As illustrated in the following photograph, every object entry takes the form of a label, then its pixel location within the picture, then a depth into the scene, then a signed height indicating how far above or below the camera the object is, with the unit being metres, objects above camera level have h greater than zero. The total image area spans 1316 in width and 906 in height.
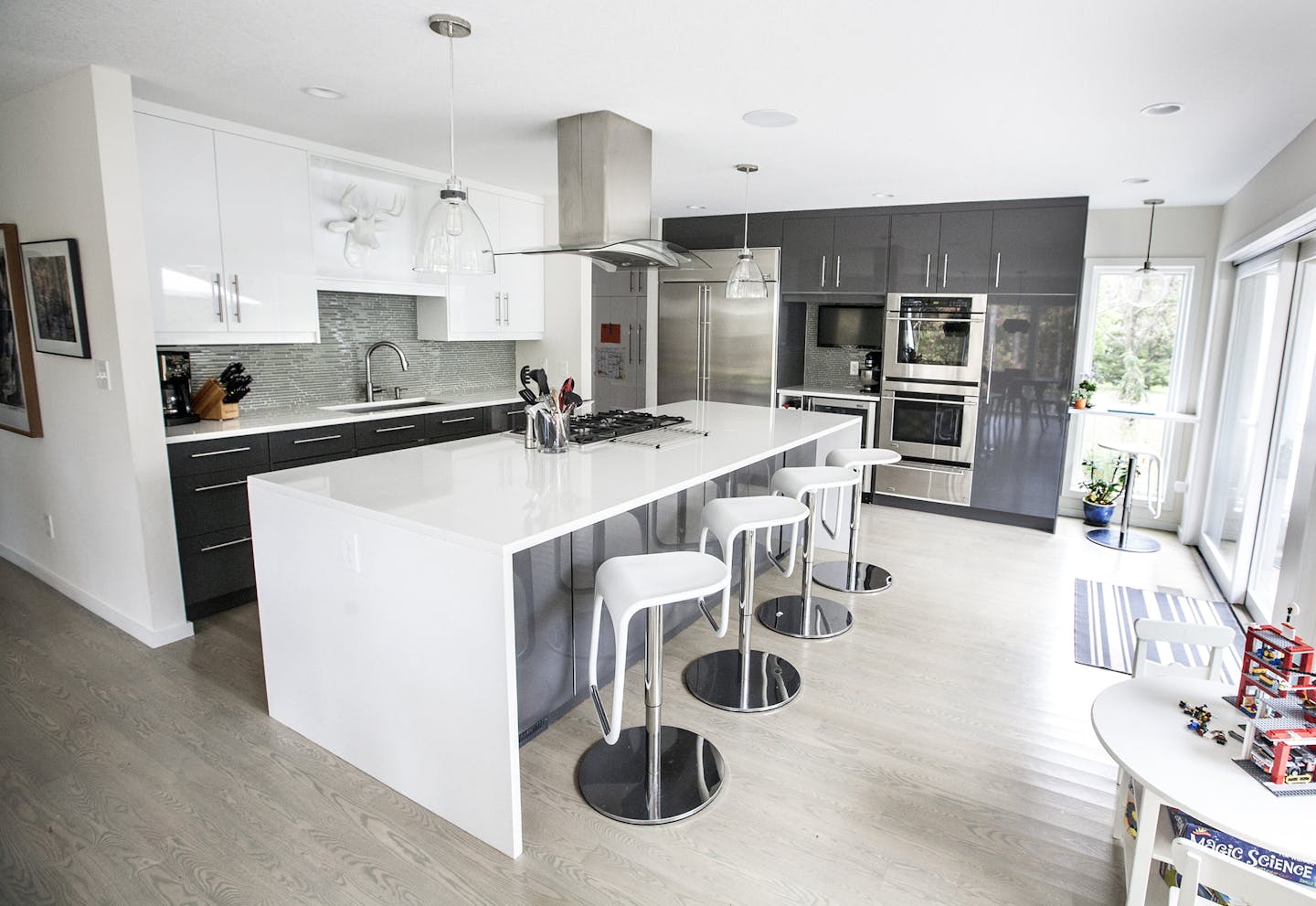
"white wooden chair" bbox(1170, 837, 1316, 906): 1.05 -0.79
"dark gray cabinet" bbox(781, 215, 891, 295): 5.54 +0.78
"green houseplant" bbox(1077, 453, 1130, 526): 5.28 -0.99
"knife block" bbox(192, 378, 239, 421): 3.53 -0.29
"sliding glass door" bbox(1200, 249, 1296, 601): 3.75 -0.36
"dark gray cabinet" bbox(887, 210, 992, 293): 5.16 +0.75
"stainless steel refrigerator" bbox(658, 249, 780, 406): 6.00 +0.12
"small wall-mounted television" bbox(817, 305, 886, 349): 5.90 +0.22
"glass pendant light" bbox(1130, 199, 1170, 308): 5.07 +0.48
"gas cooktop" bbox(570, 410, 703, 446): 3.06 -0.35
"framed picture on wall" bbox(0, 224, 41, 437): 3.35 -0.03
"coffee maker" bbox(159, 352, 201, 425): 3.48 -0.21
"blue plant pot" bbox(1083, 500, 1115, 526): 5.27 -1.19
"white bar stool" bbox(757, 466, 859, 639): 3.24 -1.26
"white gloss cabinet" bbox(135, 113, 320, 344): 3.24 +0.54
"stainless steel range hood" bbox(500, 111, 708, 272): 3.12 +0.74
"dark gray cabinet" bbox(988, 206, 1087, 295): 4.84 +0.73
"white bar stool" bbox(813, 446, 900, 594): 3.80 -1.27
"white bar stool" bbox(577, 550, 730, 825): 1.97 -1.32
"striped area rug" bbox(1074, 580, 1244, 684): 3.19 -1.35
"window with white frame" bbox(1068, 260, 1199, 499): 5.16 +0.04
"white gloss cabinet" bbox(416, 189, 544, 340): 4.82 +0.39
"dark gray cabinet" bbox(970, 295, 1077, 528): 4.98 -0.35
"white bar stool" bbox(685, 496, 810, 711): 2.64 -1.32
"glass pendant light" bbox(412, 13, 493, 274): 2.31 +0.37
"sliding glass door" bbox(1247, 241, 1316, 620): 3.35 -0.44
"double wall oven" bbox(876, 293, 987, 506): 5.25 -0.29
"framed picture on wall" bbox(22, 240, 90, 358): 2.98 +0.20
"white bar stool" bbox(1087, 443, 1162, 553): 4.82 -1.30
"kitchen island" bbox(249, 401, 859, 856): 1.87 -0.74
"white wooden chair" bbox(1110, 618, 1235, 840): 1.94 -0.78
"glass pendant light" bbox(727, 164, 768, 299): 3.94 +0.39
